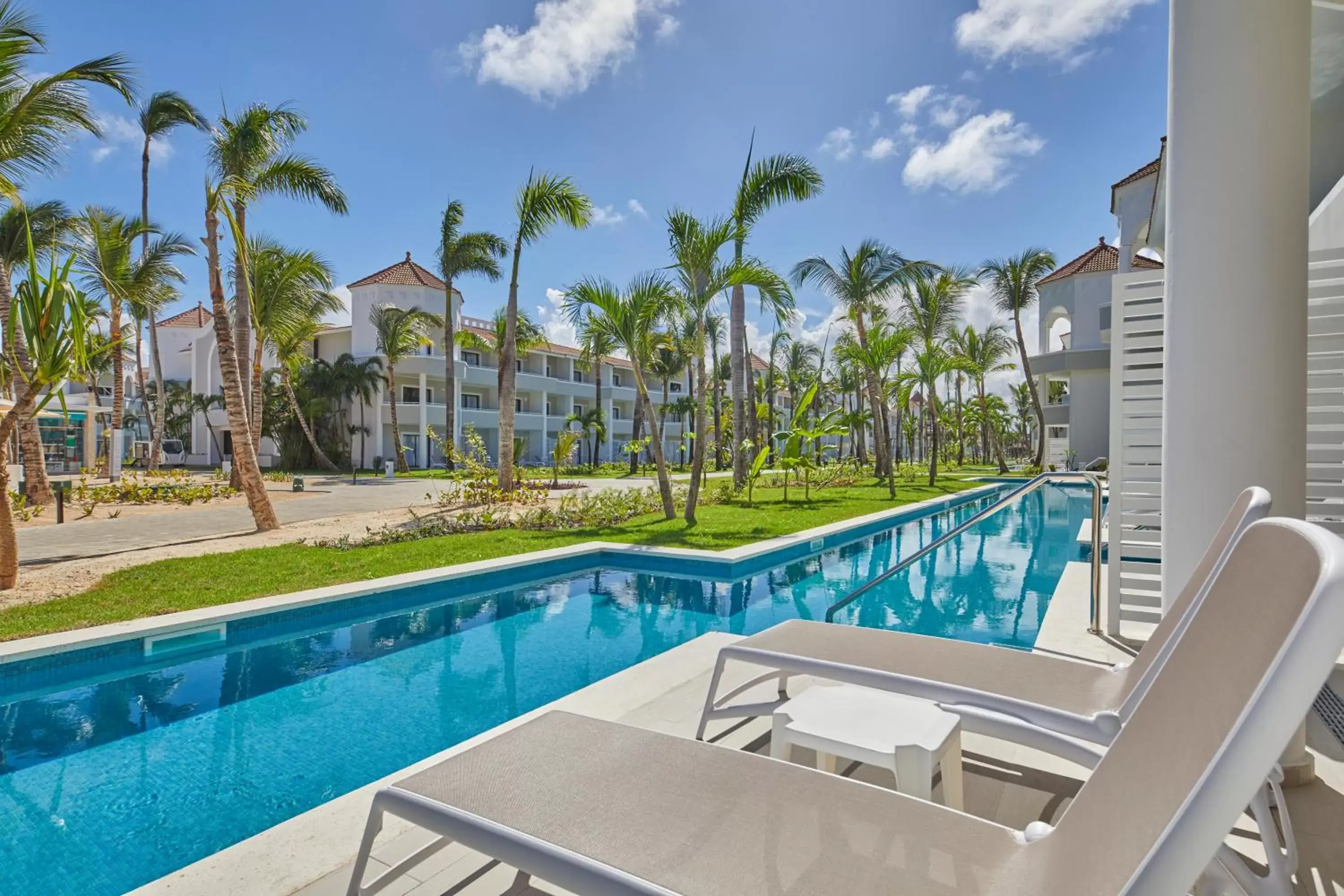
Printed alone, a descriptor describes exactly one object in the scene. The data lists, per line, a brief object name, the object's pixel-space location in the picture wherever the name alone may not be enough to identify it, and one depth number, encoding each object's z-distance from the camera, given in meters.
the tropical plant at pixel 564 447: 20.11
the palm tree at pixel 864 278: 23.70
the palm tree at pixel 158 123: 15.36
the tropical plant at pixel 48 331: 5.82
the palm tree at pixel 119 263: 16.73
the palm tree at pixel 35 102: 7.62
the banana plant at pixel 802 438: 16.06
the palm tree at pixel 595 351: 12.71
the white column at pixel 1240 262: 2.68
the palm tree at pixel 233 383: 10.45
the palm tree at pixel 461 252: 26.02
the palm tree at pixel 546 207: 13.78
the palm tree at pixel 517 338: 29.81
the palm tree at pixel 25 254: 14.05
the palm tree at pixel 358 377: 33.50
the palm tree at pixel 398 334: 29.77
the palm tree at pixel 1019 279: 27.56
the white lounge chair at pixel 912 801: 0.95
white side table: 2.11
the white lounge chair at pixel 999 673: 2.23
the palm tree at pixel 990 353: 33.37
